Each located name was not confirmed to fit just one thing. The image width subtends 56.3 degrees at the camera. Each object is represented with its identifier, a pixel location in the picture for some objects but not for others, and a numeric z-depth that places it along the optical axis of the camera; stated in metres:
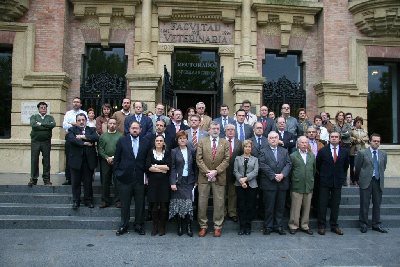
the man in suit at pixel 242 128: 8.23
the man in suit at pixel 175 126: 7.93
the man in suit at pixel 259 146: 7.65
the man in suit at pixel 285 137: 8.34
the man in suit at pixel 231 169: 7.60
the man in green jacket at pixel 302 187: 7.47
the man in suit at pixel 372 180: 7.76
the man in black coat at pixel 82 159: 7.85
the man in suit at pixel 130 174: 7.13
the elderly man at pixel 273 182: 7.37
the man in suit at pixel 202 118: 8.56
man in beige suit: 7.22
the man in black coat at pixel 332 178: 7.54
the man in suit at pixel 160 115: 8.74
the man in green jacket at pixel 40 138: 8.56
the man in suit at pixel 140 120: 8.27
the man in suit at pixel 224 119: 8.54
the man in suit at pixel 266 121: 8.90
